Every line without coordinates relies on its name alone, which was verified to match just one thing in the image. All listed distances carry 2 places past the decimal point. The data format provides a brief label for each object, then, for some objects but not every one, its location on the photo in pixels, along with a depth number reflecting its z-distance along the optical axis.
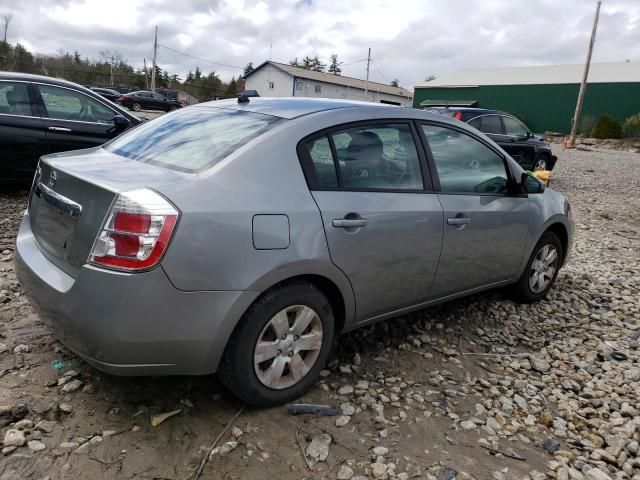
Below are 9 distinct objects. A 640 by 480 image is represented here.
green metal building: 37.47
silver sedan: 2.26
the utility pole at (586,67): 26.12
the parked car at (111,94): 34.93
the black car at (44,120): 6.32
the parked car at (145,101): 35.16
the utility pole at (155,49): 53.58
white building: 53.50
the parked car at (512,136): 11.16
